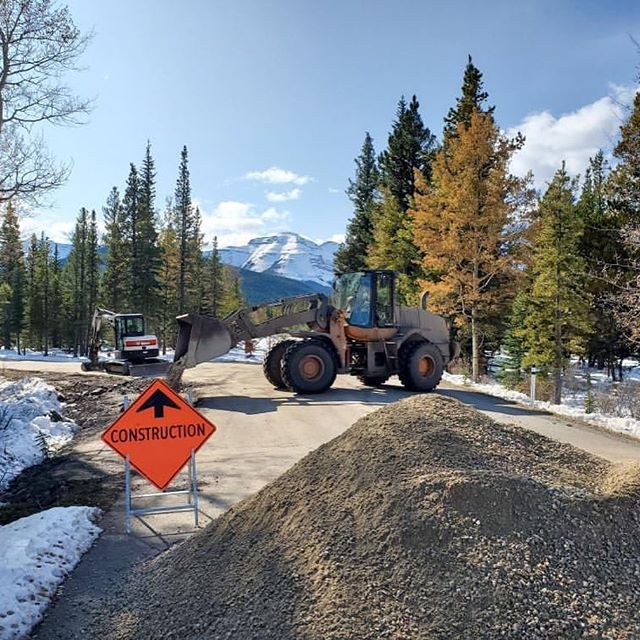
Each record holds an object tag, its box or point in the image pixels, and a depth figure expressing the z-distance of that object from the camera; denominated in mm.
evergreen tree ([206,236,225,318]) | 49147
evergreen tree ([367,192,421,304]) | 28172
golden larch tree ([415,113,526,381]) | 20156
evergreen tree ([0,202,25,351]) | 51688
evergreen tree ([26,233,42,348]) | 52844
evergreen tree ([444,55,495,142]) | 24078
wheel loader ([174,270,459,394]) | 14055
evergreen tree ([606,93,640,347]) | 12648
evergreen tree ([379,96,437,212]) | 30625
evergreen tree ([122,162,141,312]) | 42062
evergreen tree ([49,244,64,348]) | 53112
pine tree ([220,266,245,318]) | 54681
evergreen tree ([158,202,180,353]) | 43969
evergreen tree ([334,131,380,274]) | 36156
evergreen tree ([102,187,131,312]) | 42562
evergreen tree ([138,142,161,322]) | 42281
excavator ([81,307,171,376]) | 24712
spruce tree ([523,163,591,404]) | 21094
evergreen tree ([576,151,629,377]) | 26391
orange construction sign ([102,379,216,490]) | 5680
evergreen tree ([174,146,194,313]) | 43116
